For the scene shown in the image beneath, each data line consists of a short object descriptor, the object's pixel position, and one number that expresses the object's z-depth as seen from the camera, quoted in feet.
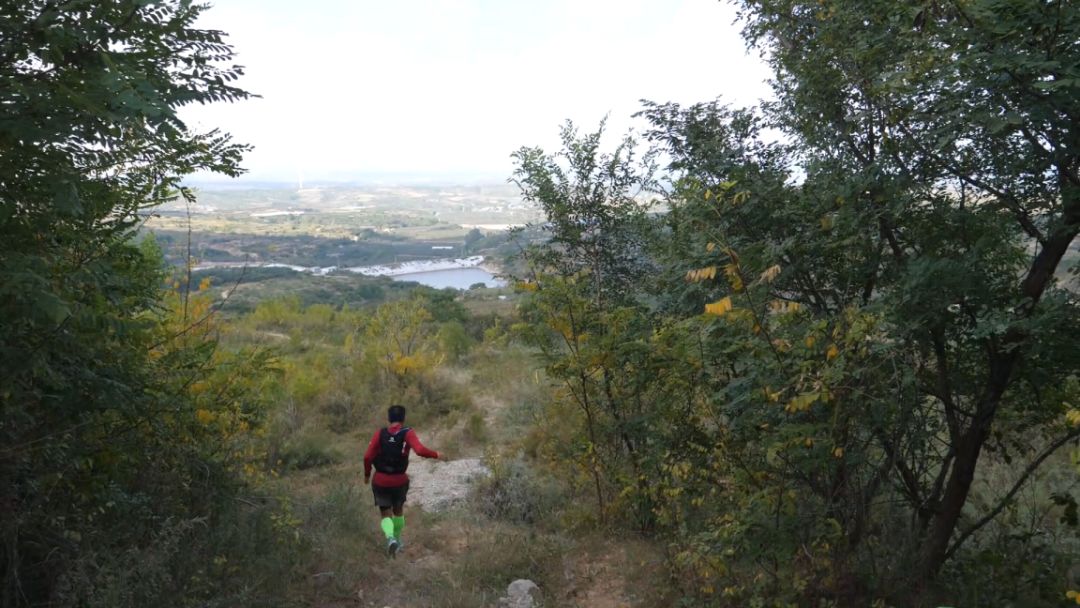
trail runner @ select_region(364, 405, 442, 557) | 20.79
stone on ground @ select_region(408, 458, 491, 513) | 27.87
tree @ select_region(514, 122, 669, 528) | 19.77
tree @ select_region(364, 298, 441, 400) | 45.34
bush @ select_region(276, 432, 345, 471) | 31.35
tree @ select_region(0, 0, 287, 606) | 7.92
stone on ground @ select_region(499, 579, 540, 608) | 16.44
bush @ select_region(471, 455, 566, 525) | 23.90
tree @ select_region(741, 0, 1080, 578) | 10.18
